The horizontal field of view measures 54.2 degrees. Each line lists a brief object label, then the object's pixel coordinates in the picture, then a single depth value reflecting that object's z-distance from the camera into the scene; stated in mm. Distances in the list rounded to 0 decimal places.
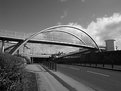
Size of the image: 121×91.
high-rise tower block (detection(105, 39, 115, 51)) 80438
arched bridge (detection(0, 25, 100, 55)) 49906
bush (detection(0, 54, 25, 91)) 3723
